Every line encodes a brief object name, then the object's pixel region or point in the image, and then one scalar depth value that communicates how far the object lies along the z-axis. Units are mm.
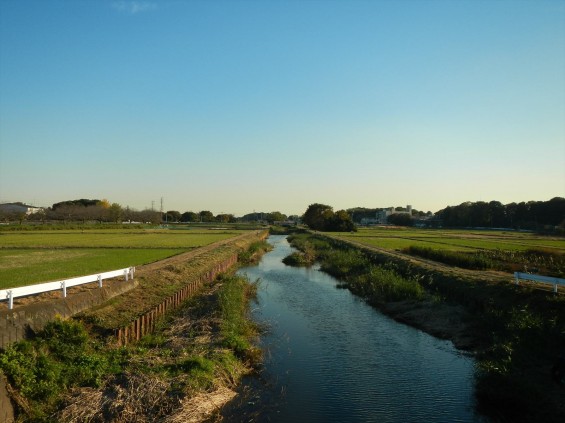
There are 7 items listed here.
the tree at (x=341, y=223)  102875
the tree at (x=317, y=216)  113688
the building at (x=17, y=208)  165300
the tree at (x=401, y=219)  166288
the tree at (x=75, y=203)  186750
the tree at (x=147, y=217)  178875
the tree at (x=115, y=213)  149138
